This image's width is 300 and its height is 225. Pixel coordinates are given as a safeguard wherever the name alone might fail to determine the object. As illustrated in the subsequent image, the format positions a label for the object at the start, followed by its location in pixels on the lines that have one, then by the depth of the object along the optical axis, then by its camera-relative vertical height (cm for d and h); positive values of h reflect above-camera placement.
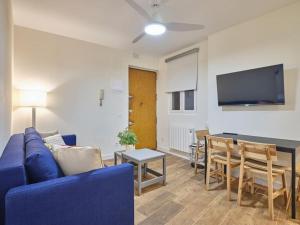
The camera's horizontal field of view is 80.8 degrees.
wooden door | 460 +20
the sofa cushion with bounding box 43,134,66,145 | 239 -36
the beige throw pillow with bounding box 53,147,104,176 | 136 -36
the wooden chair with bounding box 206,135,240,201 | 228 -62
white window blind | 386 +94
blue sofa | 99 -53
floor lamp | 281 +25
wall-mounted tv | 244 +41
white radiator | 387 -56
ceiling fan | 213 +115
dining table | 190 -40
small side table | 246 -66
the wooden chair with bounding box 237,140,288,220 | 189 -63
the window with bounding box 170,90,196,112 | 408 +30
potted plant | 287 -42
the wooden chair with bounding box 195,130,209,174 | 320 -58
